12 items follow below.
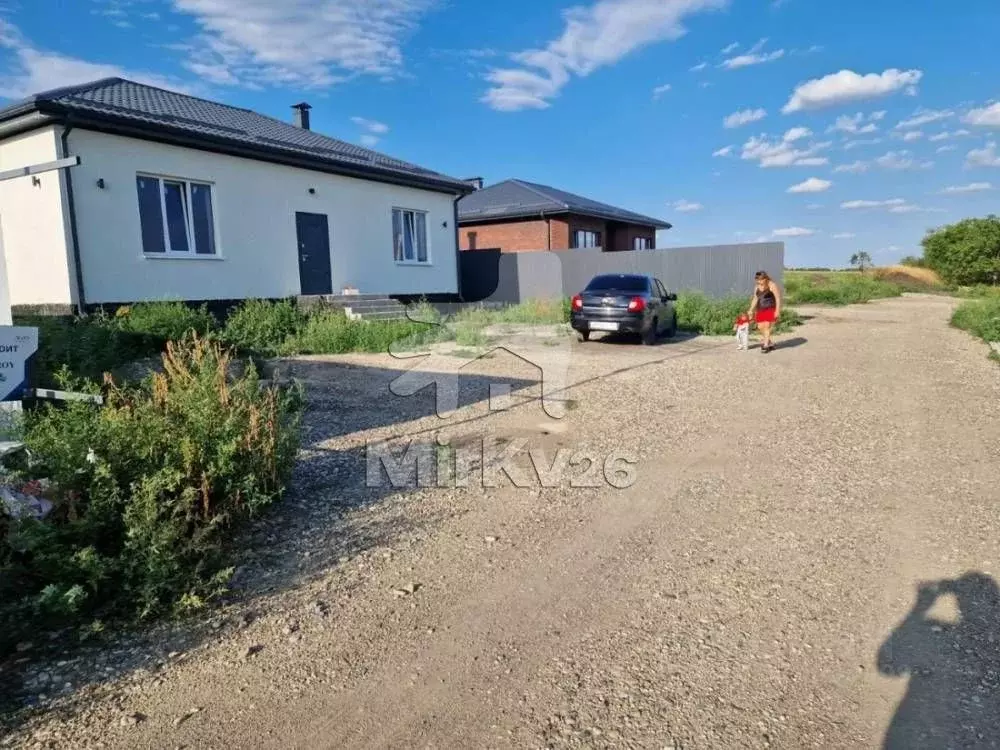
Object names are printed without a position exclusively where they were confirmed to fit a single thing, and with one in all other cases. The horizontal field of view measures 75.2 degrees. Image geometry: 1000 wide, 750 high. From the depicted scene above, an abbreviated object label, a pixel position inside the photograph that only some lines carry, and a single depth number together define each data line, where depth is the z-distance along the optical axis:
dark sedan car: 13.51
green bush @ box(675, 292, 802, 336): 16.73
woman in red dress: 11.98
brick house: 26.25
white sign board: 3.85
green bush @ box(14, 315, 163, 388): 7.23
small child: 12.95
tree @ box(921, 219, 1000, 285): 38.41
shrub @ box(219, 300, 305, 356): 11.97
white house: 10.90
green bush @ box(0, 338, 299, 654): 3.02
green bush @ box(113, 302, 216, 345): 10.27
